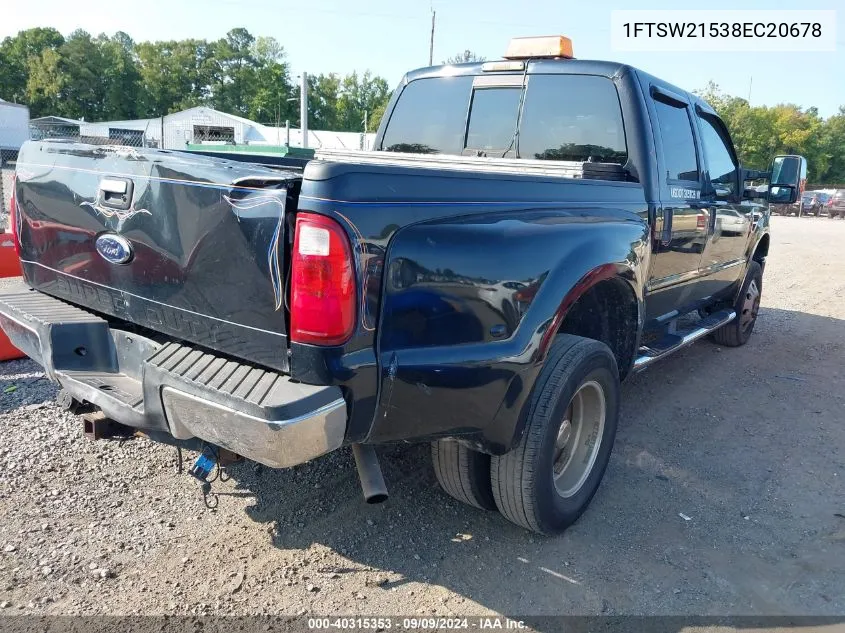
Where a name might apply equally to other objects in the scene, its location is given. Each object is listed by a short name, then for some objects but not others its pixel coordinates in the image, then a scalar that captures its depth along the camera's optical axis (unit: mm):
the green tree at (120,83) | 87562
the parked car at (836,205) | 34906
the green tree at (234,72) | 91719
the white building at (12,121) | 35938
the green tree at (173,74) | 90688
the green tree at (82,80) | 84725
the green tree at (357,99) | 82875
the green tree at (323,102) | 83562
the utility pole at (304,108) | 16297
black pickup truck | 2064
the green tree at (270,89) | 83688
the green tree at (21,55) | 83250
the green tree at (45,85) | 82562
